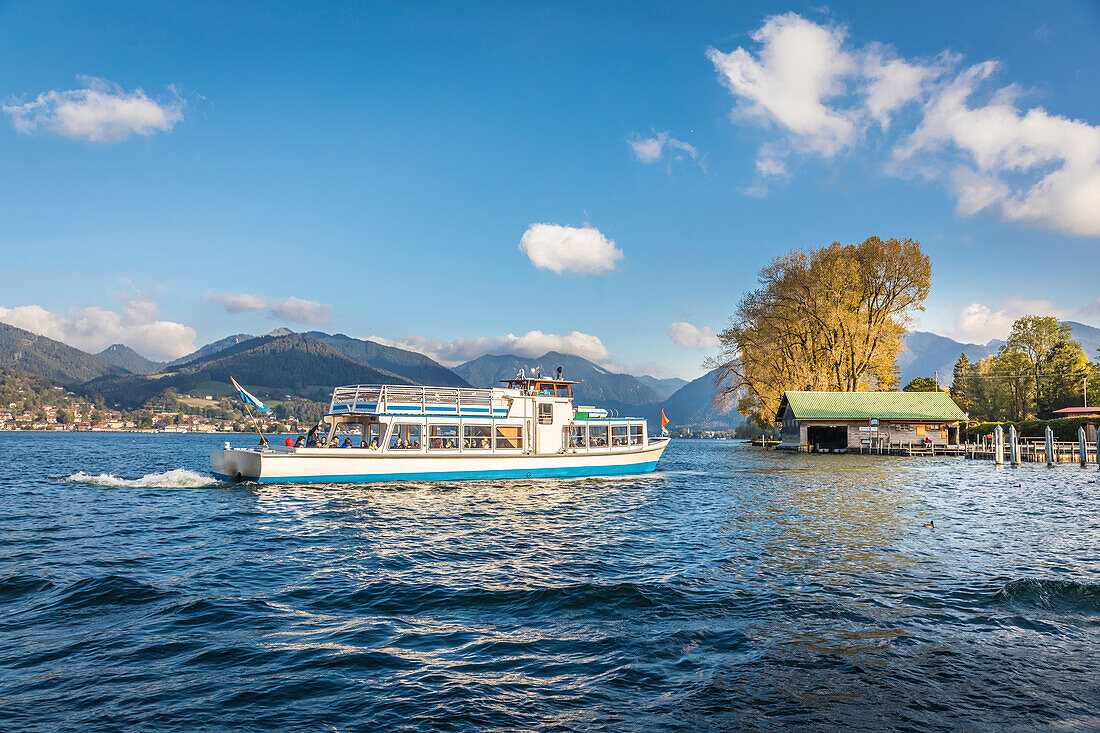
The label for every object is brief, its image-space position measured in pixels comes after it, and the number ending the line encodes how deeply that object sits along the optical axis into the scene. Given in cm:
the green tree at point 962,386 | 9163
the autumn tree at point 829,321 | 6259
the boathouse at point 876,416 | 6003
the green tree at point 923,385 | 8612
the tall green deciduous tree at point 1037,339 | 7825
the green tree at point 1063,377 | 7112
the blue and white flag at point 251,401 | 2828
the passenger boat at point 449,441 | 2841
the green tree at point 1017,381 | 8094
